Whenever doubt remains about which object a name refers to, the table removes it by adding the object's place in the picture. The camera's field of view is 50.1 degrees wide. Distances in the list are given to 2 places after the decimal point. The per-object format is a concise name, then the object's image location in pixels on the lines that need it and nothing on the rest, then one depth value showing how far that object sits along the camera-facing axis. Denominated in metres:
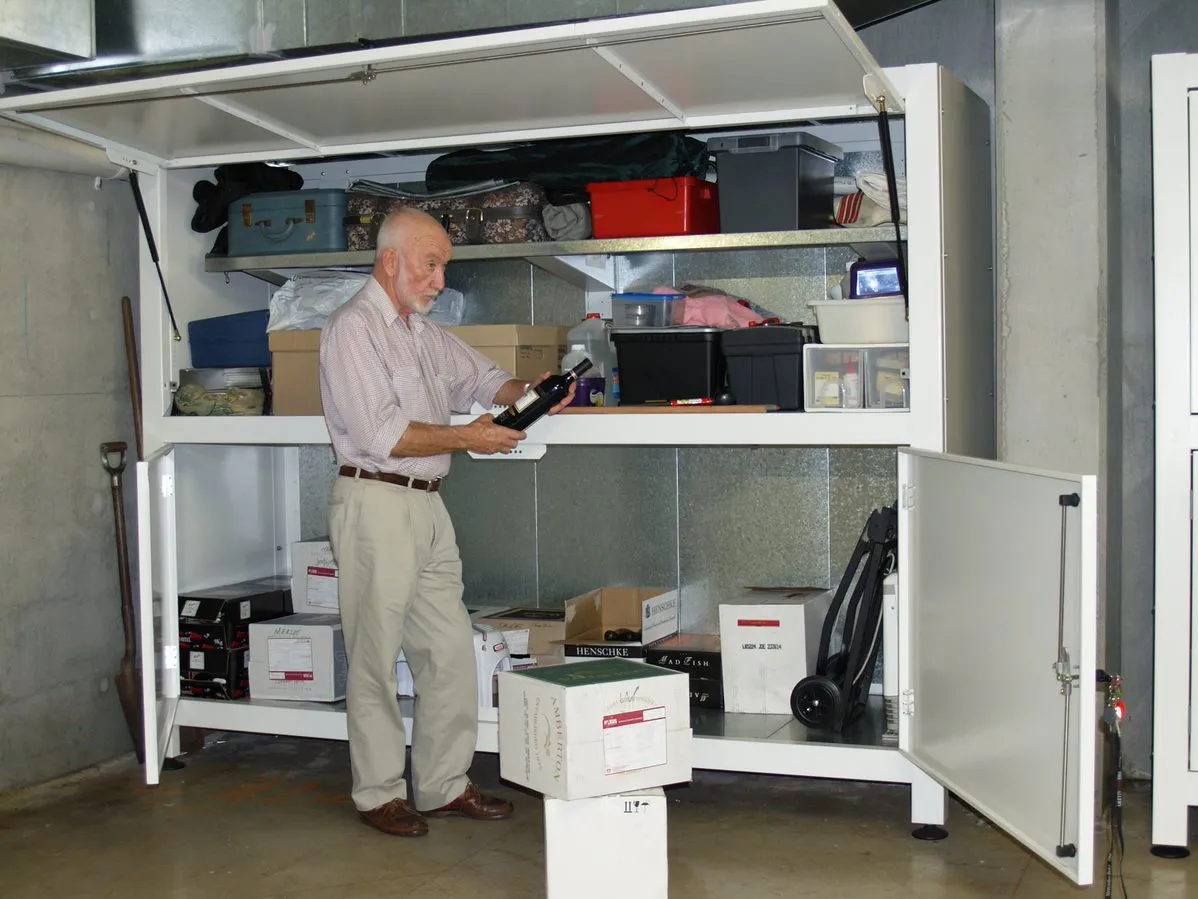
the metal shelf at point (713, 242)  3.18
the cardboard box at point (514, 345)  4.45
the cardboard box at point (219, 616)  4.82
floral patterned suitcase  4.45
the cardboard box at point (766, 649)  4.26
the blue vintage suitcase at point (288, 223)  4.73
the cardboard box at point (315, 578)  5.03
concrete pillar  3.82
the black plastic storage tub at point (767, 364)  4.05
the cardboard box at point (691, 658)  4.45
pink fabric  4.28
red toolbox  4.23
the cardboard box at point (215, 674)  4.81
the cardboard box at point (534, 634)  4.64
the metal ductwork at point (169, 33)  4.07
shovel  4.77
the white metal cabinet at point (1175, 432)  3.68
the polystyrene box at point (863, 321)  3.92
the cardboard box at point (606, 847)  3.24
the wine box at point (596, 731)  3.25
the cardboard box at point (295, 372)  4.63
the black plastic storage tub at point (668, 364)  4.17
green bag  4.28
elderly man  3.88
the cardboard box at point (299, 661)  4.71
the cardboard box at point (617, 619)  4.53
